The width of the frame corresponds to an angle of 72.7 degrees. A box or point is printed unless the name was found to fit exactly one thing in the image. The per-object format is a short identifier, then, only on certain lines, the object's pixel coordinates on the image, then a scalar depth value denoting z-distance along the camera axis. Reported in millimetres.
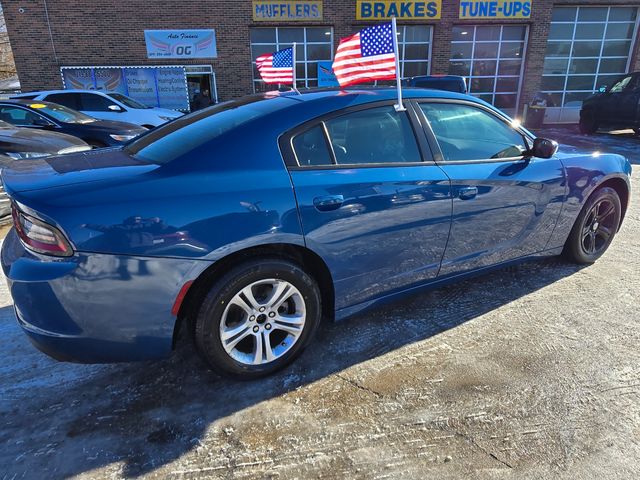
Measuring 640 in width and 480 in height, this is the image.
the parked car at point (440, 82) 11102
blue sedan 2029
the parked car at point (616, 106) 12008
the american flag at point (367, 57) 3301
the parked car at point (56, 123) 8312
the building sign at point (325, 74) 16938
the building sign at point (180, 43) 15906
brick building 15625
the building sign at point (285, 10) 15906
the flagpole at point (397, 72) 2816
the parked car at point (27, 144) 5066
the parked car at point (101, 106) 11086
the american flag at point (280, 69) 5613
